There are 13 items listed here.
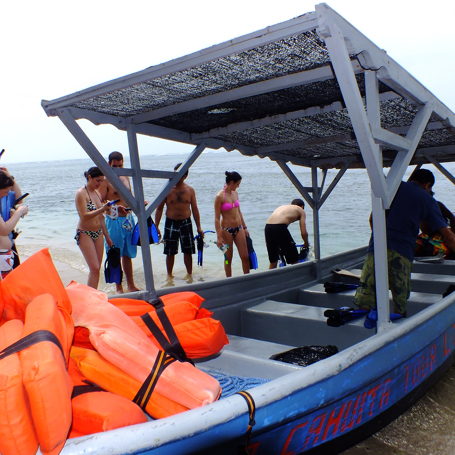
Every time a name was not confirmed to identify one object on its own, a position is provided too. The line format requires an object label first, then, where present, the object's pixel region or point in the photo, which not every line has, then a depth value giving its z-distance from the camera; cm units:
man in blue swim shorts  597
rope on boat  271
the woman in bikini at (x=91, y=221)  521
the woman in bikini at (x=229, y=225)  693
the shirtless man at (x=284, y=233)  714
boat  204
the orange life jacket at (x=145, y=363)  209
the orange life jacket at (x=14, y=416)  155
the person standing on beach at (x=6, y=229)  402
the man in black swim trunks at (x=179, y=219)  696
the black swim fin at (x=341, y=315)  374
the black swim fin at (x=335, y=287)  504
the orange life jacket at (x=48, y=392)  159
